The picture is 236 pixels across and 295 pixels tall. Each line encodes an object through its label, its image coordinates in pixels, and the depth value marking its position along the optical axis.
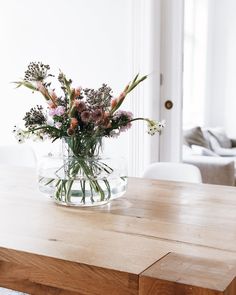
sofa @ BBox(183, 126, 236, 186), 3.99
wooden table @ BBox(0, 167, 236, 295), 1.07
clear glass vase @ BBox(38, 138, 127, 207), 1.64
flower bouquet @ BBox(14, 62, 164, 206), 1.59
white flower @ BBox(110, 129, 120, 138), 1.65
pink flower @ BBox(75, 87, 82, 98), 1.61
